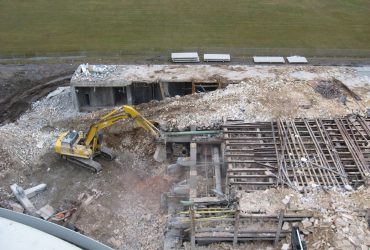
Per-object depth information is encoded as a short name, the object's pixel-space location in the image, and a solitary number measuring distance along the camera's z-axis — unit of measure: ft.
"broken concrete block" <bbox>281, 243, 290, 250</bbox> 50.90
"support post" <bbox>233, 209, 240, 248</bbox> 50.24
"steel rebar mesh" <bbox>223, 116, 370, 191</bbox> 57.67
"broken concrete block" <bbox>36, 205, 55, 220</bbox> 58.33
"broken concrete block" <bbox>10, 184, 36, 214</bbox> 59.47
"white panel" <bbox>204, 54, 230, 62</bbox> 100.42
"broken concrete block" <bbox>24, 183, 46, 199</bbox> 61.98
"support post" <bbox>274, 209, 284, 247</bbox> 49.69
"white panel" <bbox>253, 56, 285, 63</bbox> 99.19
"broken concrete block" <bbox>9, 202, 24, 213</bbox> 58.99
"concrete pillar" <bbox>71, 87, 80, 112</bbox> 83.66
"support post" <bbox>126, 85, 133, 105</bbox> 85.71
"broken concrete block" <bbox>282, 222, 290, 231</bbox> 51.62
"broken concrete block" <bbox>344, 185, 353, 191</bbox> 55.47
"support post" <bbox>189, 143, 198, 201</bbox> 58.85
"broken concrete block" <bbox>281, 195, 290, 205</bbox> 53.62
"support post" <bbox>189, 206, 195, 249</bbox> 50.64
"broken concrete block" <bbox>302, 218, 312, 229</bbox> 51.06
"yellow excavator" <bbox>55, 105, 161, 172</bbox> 64.66
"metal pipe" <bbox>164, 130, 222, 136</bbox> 68.59
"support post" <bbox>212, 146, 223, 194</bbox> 59.31
